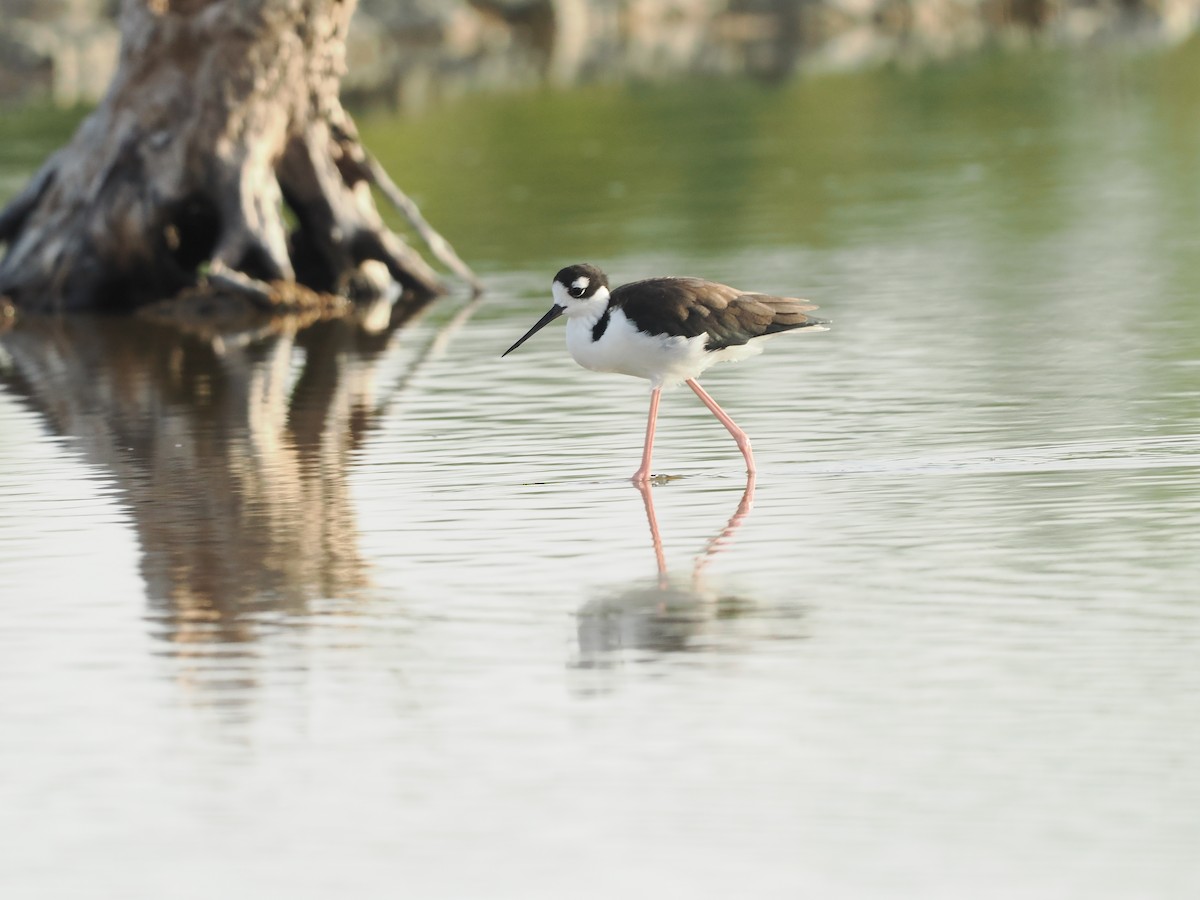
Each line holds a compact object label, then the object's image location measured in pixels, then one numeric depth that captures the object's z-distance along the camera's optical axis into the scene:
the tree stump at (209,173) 19.00
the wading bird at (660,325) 11.18
